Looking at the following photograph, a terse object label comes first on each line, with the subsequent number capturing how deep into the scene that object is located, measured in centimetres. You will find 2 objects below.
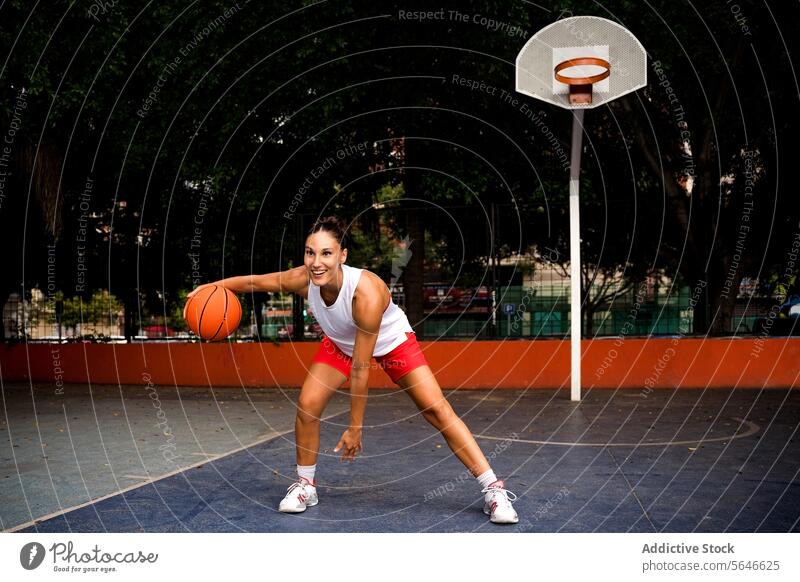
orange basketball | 533
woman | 452
